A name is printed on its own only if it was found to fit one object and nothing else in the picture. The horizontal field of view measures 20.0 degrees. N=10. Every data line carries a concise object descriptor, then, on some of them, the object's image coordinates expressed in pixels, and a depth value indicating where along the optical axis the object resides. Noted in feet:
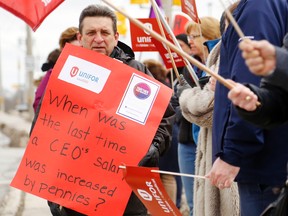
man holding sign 15.94
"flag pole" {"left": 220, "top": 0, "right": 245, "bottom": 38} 9.07
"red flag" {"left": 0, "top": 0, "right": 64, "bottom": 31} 16.38
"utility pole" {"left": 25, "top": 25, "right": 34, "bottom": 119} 115.55
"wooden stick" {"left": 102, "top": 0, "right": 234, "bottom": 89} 9.74
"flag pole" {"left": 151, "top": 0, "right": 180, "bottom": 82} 13.53
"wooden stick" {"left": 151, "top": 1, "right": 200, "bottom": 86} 15.36
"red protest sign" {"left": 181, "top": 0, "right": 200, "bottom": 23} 19.03
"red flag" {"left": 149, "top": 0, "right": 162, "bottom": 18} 26.19
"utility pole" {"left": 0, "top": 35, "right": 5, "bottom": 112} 209.54
